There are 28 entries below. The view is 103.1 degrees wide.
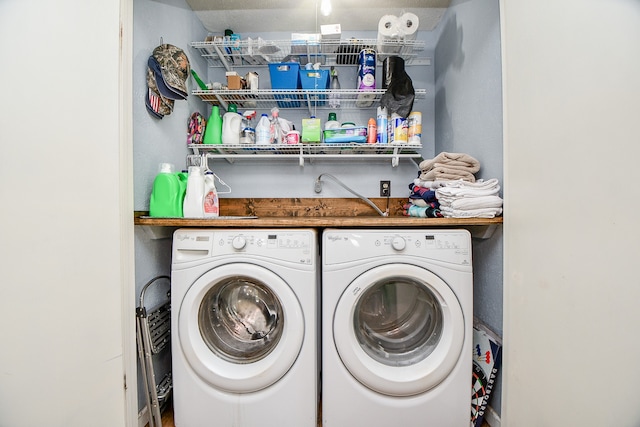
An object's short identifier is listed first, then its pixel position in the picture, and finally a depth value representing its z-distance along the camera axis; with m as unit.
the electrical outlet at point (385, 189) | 1.92
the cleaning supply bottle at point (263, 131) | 1.68
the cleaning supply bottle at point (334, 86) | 1.77
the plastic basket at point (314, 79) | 1.67
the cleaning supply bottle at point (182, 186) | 1.27
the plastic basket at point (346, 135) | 1.65
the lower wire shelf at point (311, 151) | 1.65
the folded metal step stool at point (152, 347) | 1.11
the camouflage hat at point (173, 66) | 1.28
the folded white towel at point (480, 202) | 1.13
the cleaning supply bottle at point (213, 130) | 1.71
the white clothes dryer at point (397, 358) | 1.08
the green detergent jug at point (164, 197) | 1.22
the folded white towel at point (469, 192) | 1.16
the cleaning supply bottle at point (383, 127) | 1.67
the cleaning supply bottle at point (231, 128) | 1.69
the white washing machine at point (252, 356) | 1.09
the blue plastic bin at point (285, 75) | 1.68
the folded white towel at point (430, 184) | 1.30
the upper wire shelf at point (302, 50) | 1.62
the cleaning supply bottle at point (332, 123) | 1.72
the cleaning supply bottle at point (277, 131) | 1.72
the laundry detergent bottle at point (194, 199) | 1.27
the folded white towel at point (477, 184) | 1.17
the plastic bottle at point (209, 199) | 1.32
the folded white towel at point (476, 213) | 1.13
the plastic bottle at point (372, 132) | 1.68
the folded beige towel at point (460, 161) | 1.30
